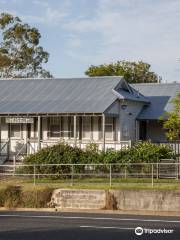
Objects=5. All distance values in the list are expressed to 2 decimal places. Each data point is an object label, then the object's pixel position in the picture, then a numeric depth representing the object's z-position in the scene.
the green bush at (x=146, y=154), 32.22
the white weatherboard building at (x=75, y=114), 37.06
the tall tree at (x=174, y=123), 28.12
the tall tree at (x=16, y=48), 63.72
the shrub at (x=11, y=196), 26.33
